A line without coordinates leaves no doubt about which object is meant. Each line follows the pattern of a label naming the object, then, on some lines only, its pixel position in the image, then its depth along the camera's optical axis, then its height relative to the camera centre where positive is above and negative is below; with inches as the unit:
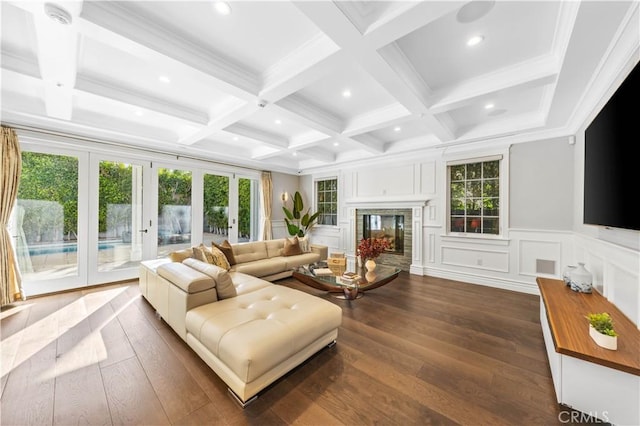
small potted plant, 54.7 -28.2
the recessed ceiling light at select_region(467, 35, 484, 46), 80.2 +59.2
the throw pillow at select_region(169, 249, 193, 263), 123.6 -23.8
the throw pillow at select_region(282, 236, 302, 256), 188.8 -29.0
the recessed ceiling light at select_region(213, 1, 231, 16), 66.8 +58.7
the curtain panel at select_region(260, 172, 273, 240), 256.5 +8.0
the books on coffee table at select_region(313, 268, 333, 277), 132.4 -34.0
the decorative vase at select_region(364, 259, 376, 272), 134.0 -30.1
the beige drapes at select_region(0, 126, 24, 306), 122.3 +1.6
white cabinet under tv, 51.8 -36.7
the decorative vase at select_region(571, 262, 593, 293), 89.8 -25.7
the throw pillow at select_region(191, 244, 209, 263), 132.6 -24.3
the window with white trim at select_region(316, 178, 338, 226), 258.2 +12.1
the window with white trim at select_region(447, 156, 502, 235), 165.9 +11.9
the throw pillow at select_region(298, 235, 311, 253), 203.3 -28.7
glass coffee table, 121.2 -36.1
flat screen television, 60.8 +16.6
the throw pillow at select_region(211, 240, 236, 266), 153.4 -26.2
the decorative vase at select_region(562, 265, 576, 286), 95.3 -25.4
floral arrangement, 136.4 -20.9
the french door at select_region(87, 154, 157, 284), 157.0 -5.5
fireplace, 201.2 -16.1
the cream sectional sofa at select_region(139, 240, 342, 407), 60.9 -33.6
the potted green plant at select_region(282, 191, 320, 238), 251.7 -8.0
